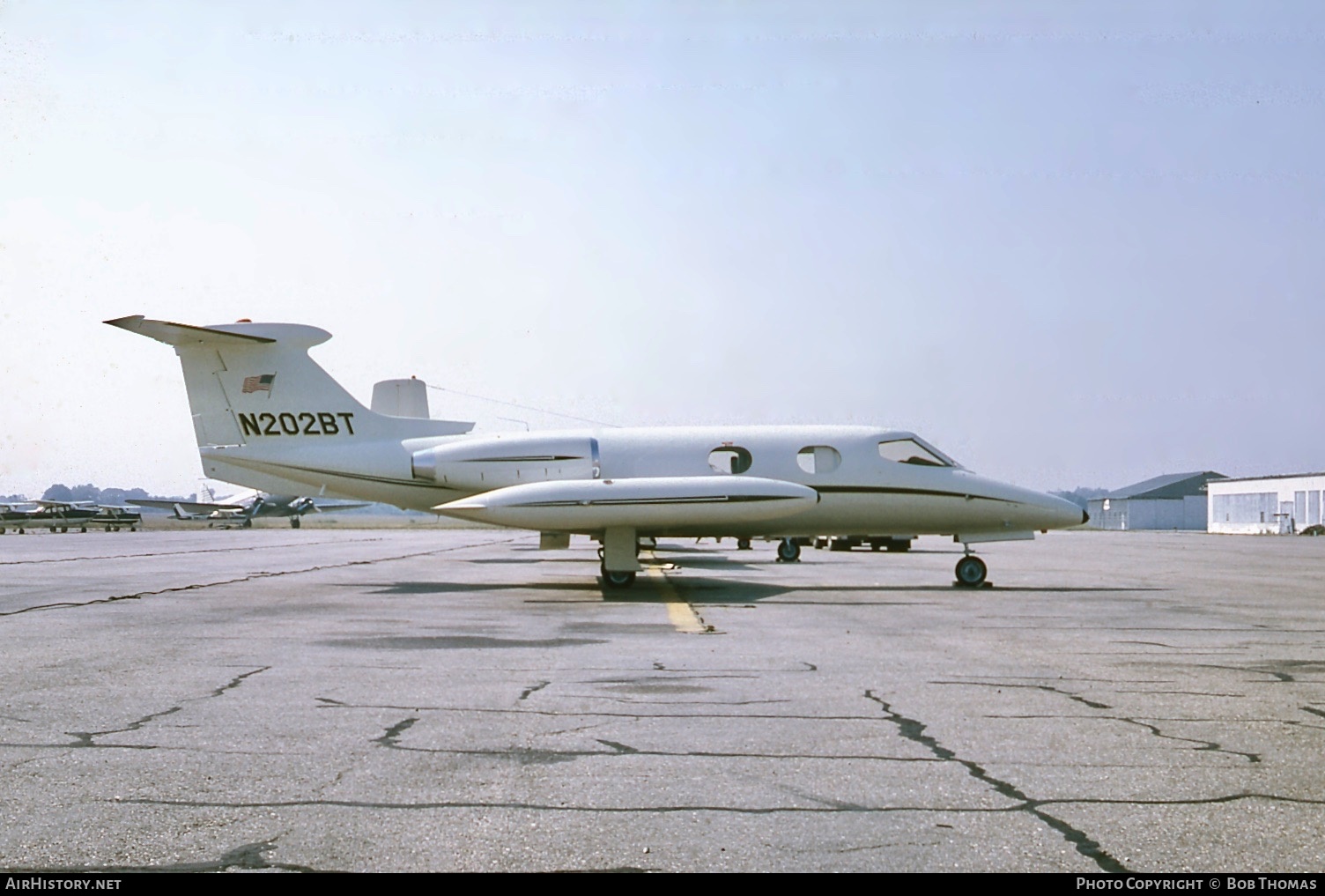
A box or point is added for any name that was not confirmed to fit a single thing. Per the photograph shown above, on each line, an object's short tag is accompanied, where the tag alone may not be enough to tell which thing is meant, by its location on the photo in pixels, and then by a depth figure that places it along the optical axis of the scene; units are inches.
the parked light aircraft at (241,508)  4407.0
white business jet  849.5
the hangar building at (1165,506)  5108.3
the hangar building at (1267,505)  3663.9
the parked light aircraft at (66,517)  3139.8
